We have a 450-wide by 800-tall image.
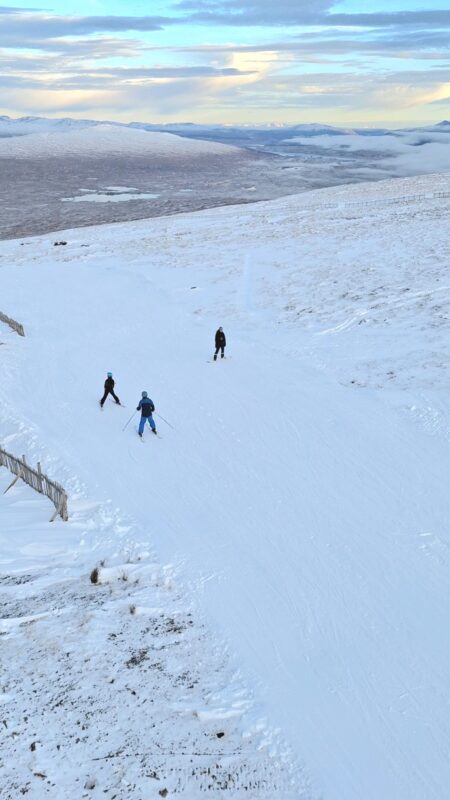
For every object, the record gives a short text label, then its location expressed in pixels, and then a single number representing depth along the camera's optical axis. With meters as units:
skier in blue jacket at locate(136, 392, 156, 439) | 15.61
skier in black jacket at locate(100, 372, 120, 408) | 17.72
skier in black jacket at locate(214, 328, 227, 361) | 20.77
